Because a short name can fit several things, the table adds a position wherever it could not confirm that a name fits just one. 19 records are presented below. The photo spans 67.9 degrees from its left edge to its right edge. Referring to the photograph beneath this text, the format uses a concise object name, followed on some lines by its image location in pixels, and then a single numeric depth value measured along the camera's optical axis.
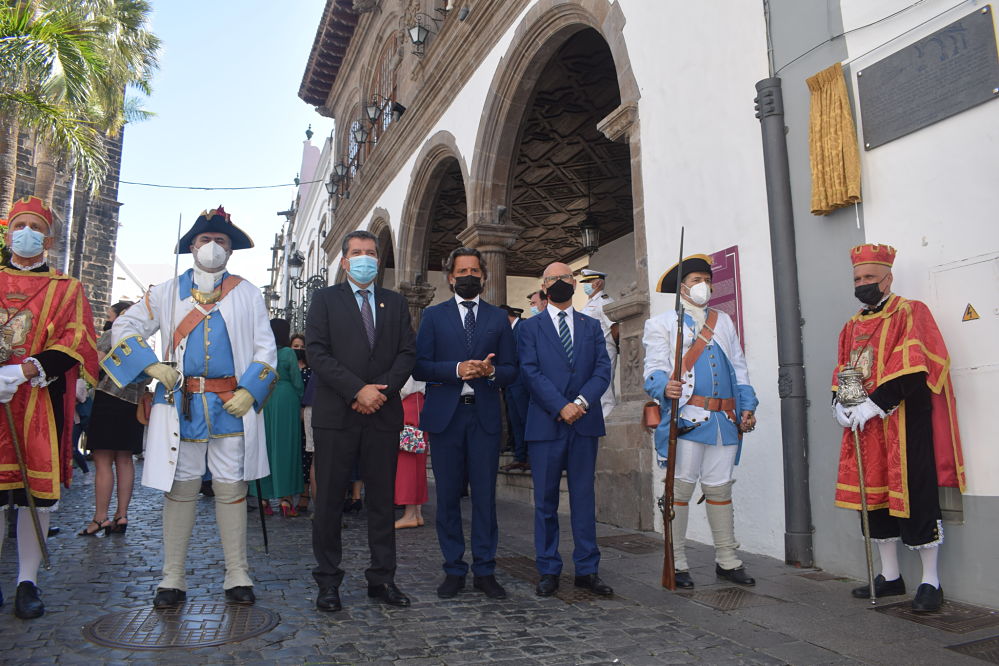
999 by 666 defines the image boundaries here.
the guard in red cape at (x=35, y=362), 3.64
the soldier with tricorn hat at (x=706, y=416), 4.21
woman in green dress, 6.71
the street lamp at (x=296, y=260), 24.16
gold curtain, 4.27
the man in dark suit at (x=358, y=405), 3.74
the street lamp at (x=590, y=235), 13.09
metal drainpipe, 4.57
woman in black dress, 5.88
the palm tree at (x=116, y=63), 18.42
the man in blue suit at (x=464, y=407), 4.03
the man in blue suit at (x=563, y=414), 4.07
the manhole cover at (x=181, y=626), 3.09
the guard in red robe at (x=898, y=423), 3.62
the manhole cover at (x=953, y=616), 3.32
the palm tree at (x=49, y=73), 13.30
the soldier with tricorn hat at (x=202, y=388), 3.73
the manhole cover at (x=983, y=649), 2.92
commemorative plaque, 3.63
